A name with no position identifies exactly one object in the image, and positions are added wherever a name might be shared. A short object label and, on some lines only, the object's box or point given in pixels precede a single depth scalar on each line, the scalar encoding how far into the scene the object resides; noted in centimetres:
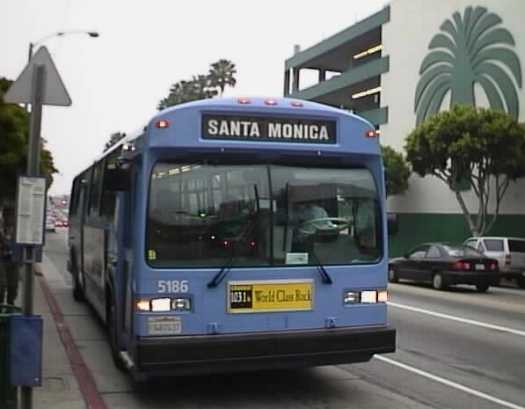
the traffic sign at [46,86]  644
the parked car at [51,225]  7569
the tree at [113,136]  10640
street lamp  2828
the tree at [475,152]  3002
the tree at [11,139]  1583
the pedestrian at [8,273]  1272
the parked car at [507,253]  2575
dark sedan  2241
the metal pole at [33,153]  615
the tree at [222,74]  7488
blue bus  721
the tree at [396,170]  3866
